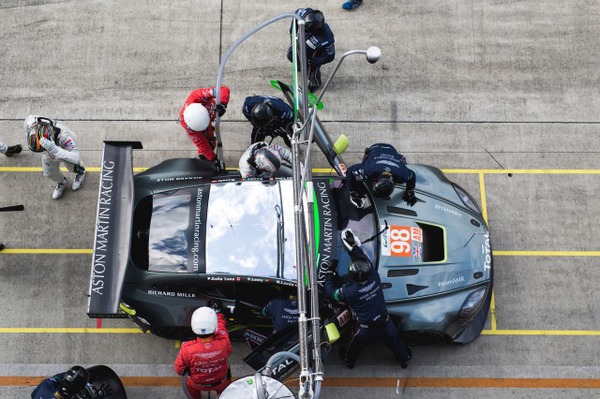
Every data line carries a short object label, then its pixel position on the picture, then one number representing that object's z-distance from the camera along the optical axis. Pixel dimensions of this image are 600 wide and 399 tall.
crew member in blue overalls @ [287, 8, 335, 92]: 7.54
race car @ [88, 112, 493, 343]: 6.41
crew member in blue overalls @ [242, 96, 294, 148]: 7.07
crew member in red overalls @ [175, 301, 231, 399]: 6.02
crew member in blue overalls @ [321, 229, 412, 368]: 6.15
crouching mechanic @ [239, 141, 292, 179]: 6.88
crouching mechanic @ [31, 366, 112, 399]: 6.10
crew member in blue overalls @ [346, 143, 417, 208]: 6.71
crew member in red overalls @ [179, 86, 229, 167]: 7.12
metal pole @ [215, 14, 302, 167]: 5.97
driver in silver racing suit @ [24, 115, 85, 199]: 7.23
